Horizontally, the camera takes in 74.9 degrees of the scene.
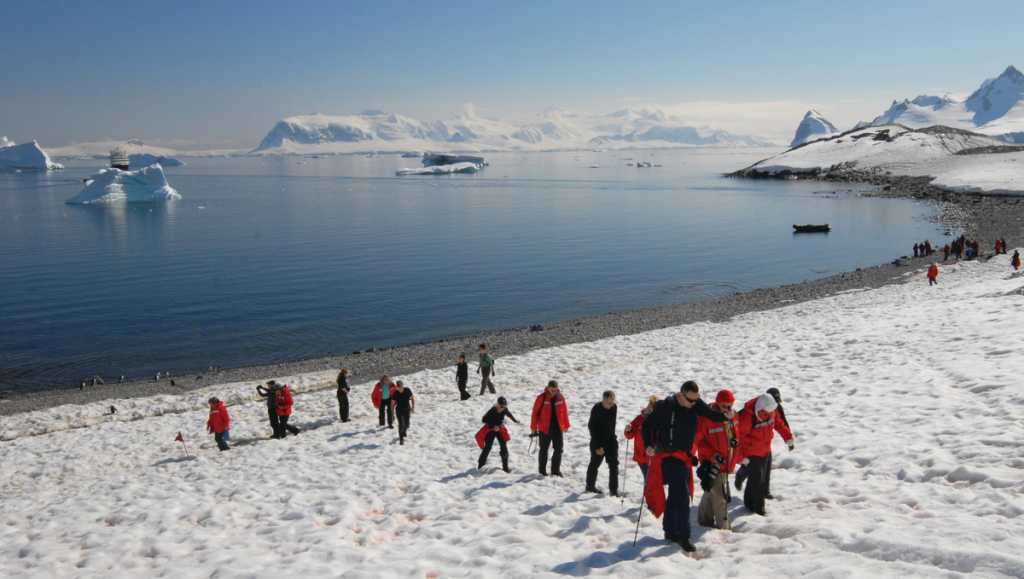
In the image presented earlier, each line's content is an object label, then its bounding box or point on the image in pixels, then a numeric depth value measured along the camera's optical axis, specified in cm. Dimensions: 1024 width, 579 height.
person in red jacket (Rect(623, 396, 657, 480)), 1020
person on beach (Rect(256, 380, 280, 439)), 1769
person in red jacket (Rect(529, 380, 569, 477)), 1218
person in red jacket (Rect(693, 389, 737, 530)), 873
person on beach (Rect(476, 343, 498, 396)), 2180
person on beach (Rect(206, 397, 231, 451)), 1706
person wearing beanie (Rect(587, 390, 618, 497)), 1093
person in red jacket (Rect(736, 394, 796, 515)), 925
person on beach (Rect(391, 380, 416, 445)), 1627
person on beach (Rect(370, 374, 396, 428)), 1759
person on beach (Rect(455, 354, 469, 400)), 2088
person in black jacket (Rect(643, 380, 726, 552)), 834
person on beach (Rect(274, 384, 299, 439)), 1780
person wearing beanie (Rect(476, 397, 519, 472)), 1323
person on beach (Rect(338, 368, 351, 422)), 1920
